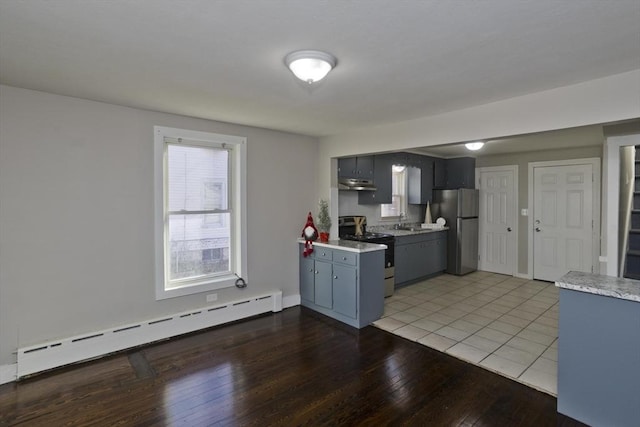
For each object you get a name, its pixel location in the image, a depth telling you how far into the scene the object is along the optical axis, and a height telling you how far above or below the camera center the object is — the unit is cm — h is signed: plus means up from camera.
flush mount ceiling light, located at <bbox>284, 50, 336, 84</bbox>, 200 +93
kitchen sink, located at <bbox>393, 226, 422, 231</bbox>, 599 -33
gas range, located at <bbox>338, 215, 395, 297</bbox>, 484 -39
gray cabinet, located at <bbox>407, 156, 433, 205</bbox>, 615 +56
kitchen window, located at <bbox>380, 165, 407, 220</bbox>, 606 +24
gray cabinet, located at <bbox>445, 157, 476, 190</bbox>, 636 +74
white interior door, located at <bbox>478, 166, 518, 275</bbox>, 611 -18
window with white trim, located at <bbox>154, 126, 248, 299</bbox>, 352 -1
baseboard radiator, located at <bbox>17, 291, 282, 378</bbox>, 280 -124
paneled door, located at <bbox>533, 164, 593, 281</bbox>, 531 -16
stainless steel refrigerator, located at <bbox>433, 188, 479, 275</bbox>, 609 -26
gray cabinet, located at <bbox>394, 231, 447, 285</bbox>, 524 -78
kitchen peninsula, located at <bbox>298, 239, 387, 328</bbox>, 379 -86
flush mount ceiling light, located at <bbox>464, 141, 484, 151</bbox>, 471 +95
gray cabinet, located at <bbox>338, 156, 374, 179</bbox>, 478 +66
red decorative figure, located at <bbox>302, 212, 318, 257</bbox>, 436 -33
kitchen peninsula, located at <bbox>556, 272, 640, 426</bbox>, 199 -90
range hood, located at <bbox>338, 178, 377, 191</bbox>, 485 +40
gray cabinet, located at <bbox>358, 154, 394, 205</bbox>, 529 +45
